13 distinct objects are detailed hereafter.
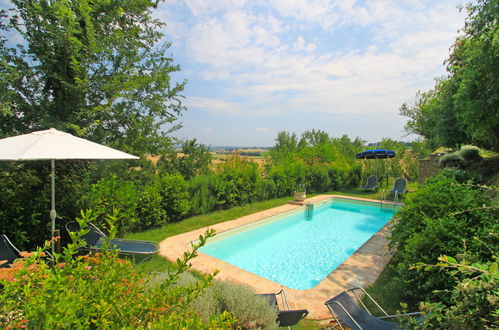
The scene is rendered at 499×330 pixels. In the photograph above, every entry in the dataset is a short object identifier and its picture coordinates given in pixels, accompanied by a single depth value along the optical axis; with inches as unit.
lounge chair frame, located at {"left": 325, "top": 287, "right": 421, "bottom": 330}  109.2
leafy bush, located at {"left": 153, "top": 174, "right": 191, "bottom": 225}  304.2
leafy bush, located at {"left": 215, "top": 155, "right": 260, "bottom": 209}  384.5
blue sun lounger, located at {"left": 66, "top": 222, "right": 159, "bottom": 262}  188.2
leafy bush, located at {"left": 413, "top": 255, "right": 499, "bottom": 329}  52.4
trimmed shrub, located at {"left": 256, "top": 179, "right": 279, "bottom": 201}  446.9
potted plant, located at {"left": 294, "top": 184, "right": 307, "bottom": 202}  455.2
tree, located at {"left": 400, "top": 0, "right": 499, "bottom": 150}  175.5
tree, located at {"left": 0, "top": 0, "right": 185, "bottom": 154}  233.1
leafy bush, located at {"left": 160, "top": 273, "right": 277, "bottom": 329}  98.9
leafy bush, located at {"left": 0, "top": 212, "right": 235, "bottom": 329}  45.0
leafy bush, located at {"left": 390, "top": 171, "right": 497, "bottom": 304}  120.3
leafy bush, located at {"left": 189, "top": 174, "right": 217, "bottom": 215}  346.0
